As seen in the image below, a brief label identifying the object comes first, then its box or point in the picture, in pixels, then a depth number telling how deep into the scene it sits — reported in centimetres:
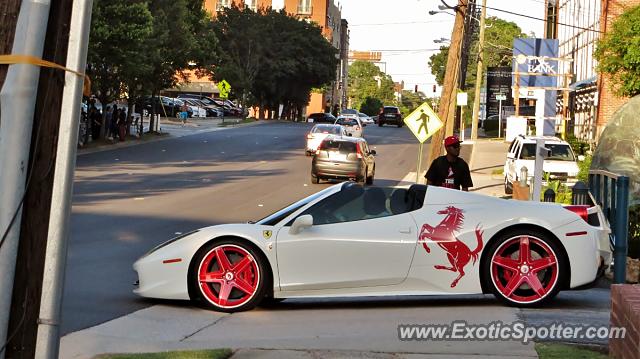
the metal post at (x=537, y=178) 2003
